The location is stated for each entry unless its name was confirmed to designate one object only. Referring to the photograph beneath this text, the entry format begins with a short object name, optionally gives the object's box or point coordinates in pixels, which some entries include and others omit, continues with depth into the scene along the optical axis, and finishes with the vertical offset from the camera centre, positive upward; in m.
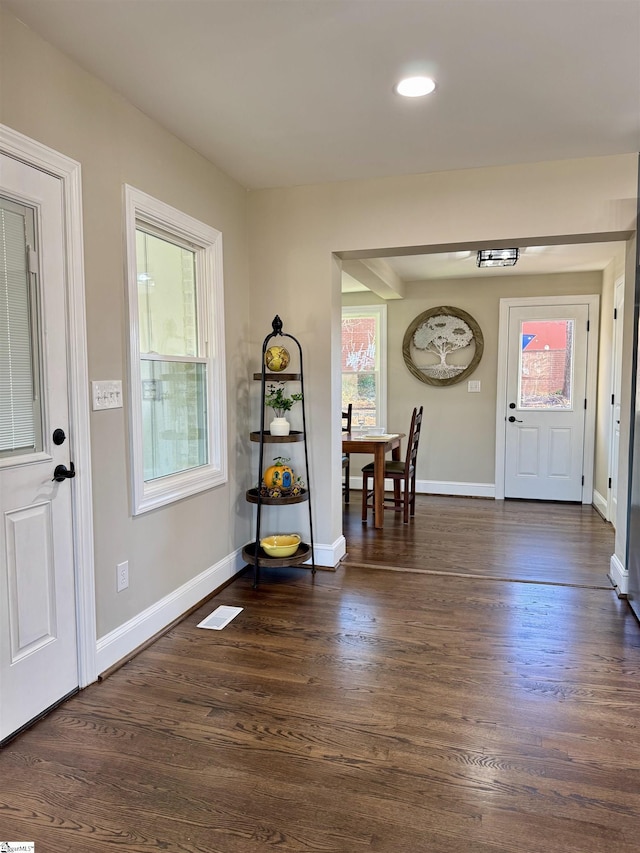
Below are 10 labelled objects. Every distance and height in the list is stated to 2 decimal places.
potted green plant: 3.42 -0.13
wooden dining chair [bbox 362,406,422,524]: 4.93 -0.80
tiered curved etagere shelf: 3.34 -0.68
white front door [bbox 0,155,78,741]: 1.90 -0.24
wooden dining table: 4.79 -0.57
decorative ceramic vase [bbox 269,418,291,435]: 3.41 -0.25
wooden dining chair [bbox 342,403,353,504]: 5.46 -0.72
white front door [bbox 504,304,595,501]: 5.75 -0.17
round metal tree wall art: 6.02 +0.45
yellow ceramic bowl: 3.42 -1.00
